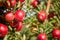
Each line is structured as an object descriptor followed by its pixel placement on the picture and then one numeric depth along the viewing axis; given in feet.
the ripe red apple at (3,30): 4.30
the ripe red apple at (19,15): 4.33
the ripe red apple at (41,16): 5.68
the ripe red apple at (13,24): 4.42
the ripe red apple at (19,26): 4.47
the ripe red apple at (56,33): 5.49
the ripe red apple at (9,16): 4.24
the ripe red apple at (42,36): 5.22
